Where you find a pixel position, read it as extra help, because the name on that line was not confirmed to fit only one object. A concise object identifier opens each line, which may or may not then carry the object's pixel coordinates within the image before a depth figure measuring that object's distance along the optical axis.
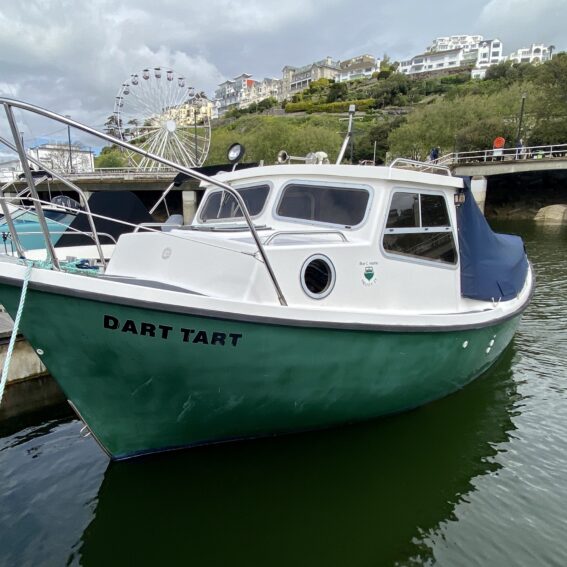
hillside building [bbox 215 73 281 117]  165.95
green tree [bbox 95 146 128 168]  81.50
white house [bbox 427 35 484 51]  178.89
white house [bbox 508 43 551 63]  140.00
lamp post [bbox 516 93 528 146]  36.41
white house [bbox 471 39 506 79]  143.50
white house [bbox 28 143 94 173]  52.74
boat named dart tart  3.88
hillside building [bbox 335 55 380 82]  151.82
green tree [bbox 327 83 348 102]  107.45
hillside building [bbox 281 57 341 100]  152.75
